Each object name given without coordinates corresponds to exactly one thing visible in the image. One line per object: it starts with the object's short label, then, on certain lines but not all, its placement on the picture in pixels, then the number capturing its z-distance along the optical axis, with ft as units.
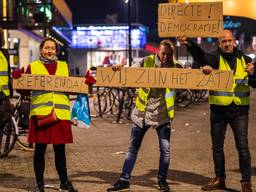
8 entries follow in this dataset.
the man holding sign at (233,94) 25.58
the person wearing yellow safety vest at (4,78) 31.08
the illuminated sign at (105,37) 227.36
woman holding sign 24.85
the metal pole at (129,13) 95.66
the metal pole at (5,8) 127.62
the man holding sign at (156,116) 25.64
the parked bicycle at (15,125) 35.79
